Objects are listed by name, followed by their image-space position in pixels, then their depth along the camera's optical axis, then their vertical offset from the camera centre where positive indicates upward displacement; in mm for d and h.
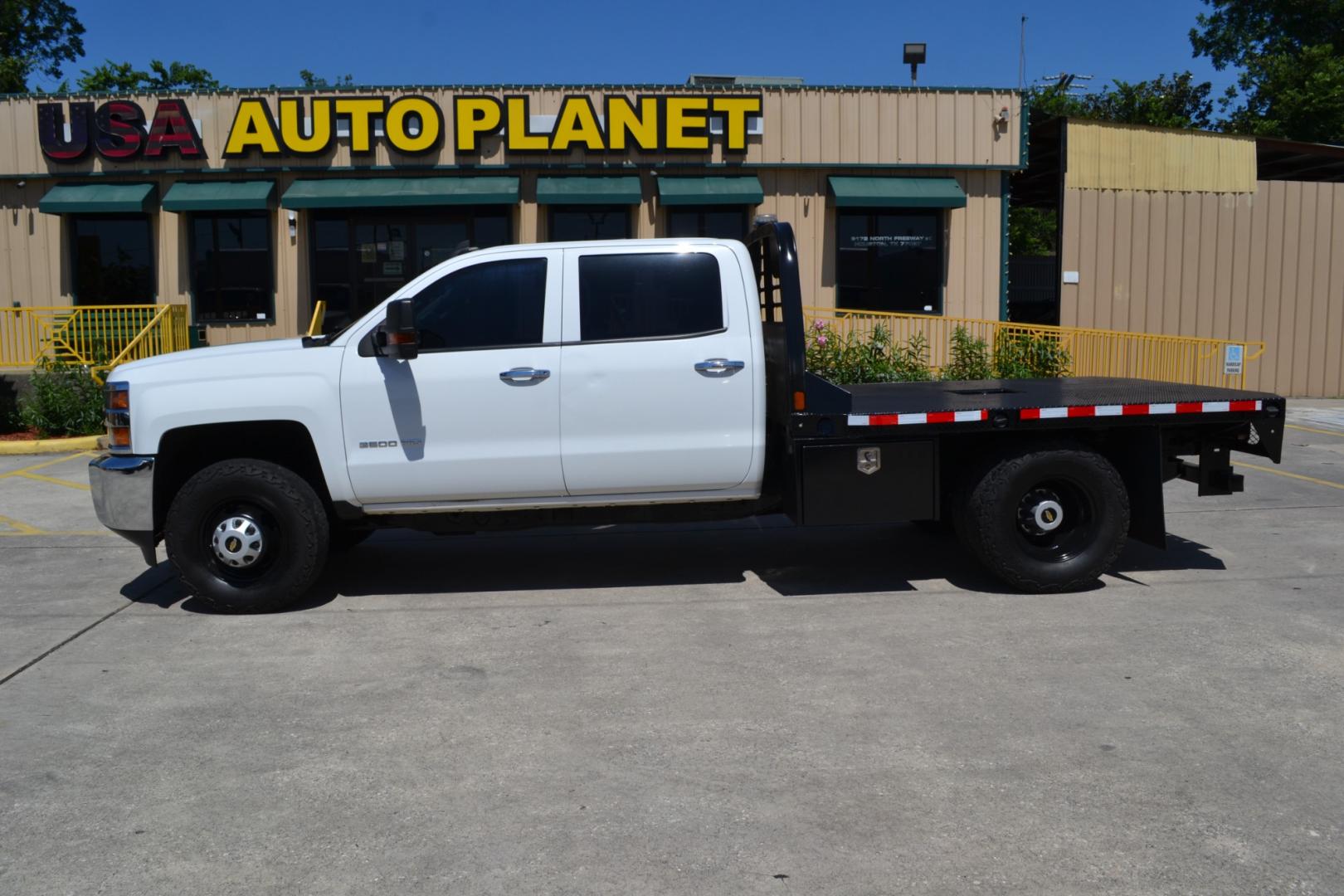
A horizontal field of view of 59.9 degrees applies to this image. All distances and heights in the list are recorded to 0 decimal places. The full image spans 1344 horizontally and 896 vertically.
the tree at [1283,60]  32250 +8908
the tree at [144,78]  41625 +10293
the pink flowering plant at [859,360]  13211 -30
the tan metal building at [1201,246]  18391 +1806
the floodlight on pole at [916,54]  19531 +5080
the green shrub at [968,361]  14680 -42
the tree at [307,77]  54112 +13405
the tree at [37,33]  42688 +12165
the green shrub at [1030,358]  15141 -7
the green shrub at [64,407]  14344 -649
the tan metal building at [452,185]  17406 +2576
